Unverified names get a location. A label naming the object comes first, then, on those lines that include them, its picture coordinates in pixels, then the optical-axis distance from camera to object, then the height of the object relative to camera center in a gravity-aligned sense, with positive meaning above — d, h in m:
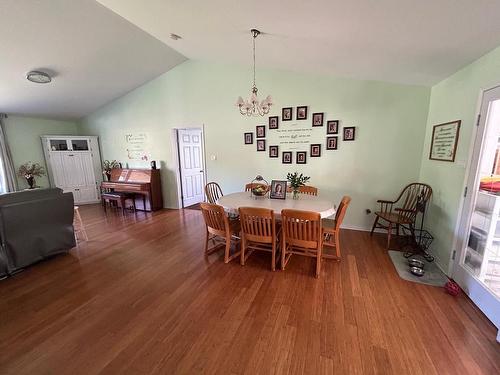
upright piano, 5.11 -0.72
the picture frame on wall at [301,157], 4.04 -0.06
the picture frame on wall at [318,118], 3.80 +0.63
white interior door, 5.30 -0.27
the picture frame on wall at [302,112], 3.88 +0.75
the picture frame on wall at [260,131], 4.24 +0.46
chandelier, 2.74 +0.65
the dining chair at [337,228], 2.49 -0.92
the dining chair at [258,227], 2.43 -0.86
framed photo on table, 3.10 -0.52
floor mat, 2.37 -1.39
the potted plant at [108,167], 5.75 -0.30
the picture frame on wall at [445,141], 2.49 +0.15
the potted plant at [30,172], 5.09 -0.37
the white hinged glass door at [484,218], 1.92 -0.63
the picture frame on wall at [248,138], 4.37 +0.33
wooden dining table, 2.60 -0.65
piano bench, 5.12 -0.99
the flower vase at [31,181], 5.08 -0.59
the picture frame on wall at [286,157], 4.14 -0.06
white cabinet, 5.57 -0.23
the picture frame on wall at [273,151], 4.22 +0.06
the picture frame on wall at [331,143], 3.79 +0.19
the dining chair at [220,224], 2.67 -0.93
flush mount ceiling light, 3.43 +1.28
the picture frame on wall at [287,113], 3.98 +0.76
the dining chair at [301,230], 2.28 -0.85
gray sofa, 2.47 -0.88
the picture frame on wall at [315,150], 3.91 +0.07
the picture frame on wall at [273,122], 4.11 +0.61
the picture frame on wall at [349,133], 3.66 +0.35
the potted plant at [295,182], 3.01 -0.39
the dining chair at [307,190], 3.57 -0.60
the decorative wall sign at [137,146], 5.39 +0.24
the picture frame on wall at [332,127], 3.73 +0.47
